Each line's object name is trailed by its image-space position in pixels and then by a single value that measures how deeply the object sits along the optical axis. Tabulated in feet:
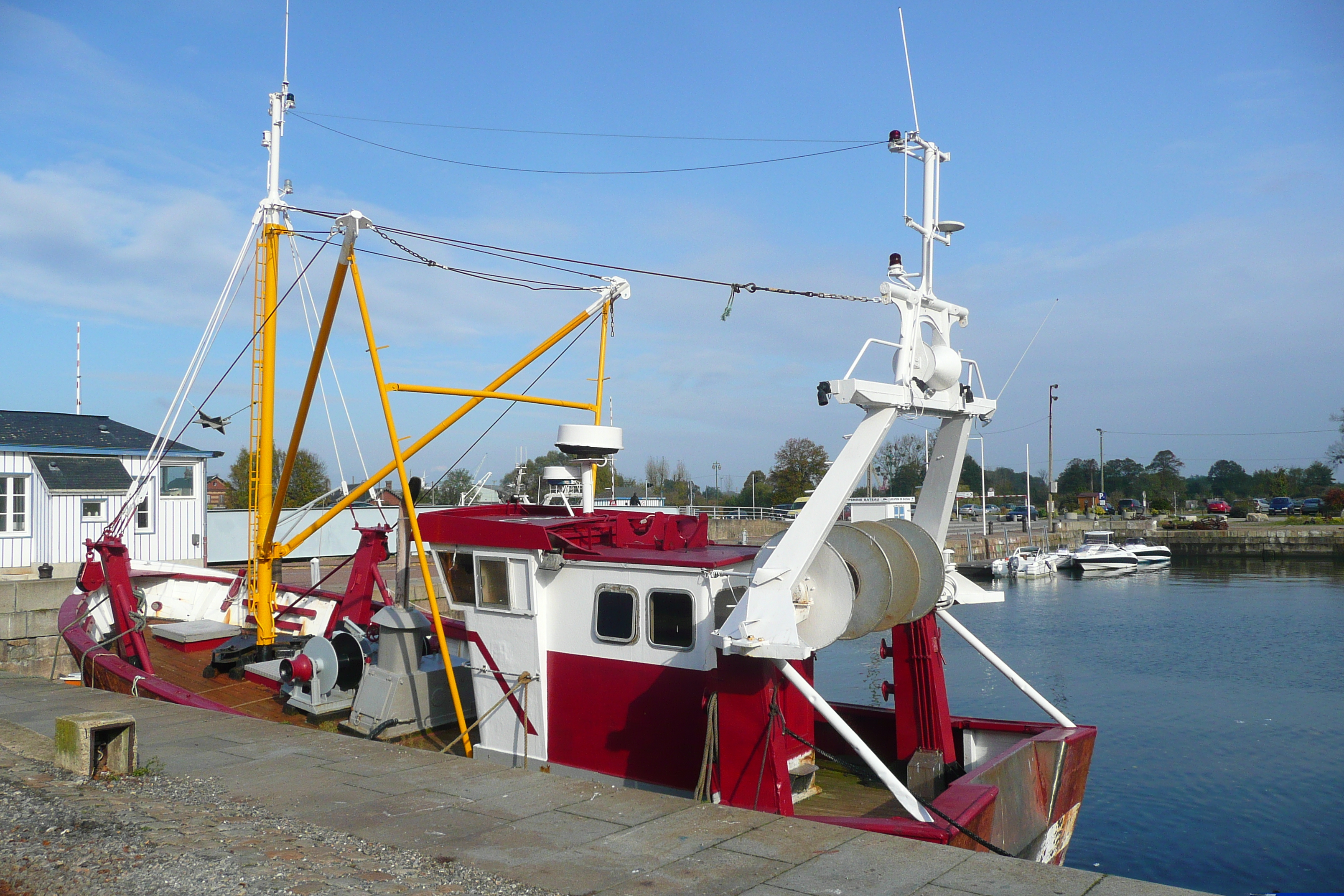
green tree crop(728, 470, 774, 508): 281.74
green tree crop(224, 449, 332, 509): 188.85
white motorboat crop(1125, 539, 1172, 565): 186.09
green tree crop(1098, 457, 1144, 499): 395.34
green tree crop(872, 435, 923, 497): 291.58
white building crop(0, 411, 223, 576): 83.51
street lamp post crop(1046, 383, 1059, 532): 213.25
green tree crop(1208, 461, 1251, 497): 442.50
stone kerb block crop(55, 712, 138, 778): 23.34
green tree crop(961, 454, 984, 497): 386.01
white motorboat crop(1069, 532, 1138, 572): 174.09
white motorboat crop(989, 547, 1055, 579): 165.48
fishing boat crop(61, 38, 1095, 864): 24.40
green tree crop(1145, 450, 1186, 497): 371.35
